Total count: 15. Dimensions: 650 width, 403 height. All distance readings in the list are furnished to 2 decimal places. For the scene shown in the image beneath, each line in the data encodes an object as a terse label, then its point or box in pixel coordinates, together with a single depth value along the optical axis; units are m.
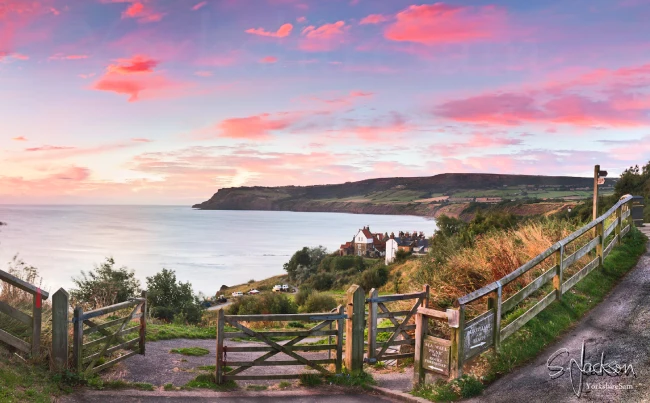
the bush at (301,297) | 30.39
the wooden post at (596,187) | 16.51
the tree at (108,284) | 20.72
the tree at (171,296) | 23.09
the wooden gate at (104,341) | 8.64
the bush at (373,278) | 46.28
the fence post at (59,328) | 8.49
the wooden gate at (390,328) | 9.57
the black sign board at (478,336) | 7.54
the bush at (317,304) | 27.42
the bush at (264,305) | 25.66
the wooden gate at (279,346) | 8.79
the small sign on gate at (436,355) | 7.45
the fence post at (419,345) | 7.80
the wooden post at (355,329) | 9.15
